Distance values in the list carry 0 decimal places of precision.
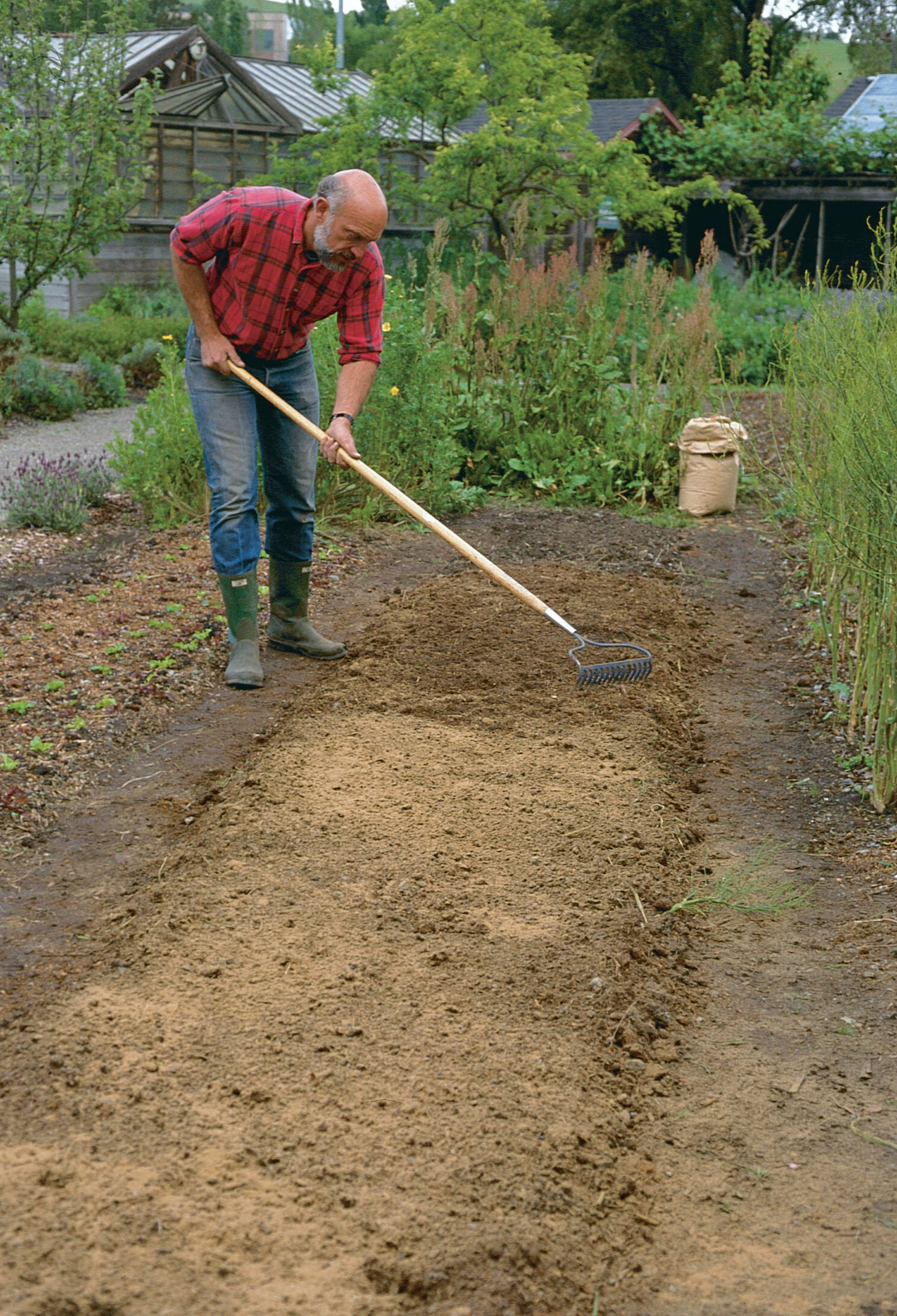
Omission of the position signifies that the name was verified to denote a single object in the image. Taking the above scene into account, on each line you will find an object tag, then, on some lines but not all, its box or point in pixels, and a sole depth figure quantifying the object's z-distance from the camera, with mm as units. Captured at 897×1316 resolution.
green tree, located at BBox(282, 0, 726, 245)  13609
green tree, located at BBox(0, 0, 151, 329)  11484
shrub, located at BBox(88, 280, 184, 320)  15965
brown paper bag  7680
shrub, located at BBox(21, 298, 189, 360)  13102
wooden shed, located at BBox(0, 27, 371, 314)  17141
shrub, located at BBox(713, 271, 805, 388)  13469
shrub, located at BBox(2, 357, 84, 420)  10969
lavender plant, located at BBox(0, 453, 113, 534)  7082
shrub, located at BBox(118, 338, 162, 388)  13125
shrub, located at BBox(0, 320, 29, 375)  11547
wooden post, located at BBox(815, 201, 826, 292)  19562
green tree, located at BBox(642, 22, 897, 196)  18953
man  4312
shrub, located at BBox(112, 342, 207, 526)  6895
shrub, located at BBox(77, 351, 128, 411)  11797
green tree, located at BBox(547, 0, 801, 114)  32406
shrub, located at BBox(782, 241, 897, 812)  3717
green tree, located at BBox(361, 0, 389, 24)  53841
